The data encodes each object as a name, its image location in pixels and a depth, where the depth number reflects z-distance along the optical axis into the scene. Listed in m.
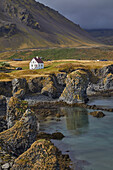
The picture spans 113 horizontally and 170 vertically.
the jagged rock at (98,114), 65.19
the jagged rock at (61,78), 111.56
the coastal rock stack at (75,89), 83.50
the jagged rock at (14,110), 44.22
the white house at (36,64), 133.71
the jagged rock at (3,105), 65.61
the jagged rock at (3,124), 44.94
